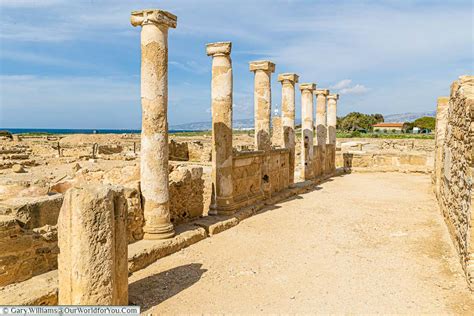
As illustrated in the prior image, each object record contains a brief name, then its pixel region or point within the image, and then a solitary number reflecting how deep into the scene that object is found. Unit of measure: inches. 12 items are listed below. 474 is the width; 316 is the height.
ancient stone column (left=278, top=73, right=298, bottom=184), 545.6
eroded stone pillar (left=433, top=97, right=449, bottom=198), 489.1
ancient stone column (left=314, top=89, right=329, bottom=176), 695.1
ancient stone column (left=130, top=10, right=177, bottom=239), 271.1
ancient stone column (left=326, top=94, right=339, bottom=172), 757.3
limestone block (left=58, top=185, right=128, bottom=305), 158.7
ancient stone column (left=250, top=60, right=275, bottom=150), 459.5
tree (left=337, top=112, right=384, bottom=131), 3031.7
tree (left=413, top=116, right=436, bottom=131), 2865.9
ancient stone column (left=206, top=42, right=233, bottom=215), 366.9
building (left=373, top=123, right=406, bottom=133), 3102.9
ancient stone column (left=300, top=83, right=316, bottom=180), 631.2
